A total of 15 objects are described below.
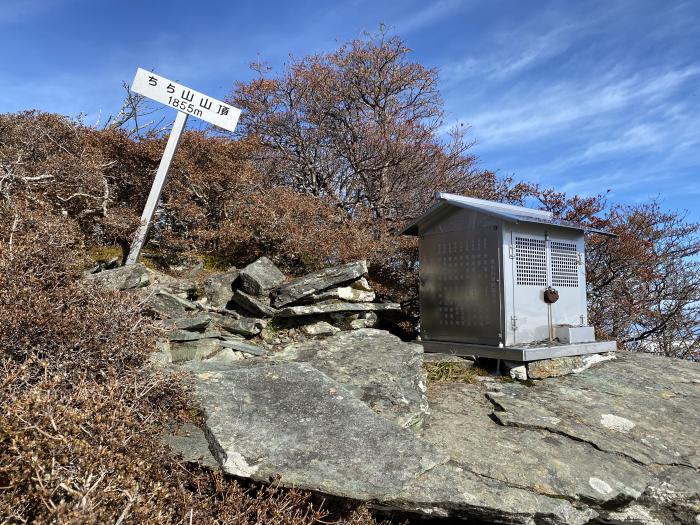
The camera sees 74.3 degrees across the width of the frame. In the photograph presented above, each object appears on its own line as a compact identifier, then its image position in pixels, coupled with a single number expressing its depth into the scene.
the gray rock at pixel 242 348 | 5.61
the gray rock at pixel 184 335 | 5.32
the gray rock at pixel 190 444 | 3.00
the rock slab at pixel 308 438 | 2.77
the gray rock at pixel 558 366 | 6.18
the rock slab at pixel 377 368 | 4.15
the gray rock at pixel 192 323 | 5.51
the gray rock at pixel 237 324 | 6.17
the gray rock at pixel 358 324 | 6.81
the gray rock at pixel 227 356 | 5.27
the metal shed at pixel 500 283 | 6.26
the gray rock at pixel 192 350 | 5.25
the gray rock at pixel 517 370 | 6.17
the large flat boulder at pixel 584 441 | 3.53
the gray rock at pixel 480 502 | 2.96
